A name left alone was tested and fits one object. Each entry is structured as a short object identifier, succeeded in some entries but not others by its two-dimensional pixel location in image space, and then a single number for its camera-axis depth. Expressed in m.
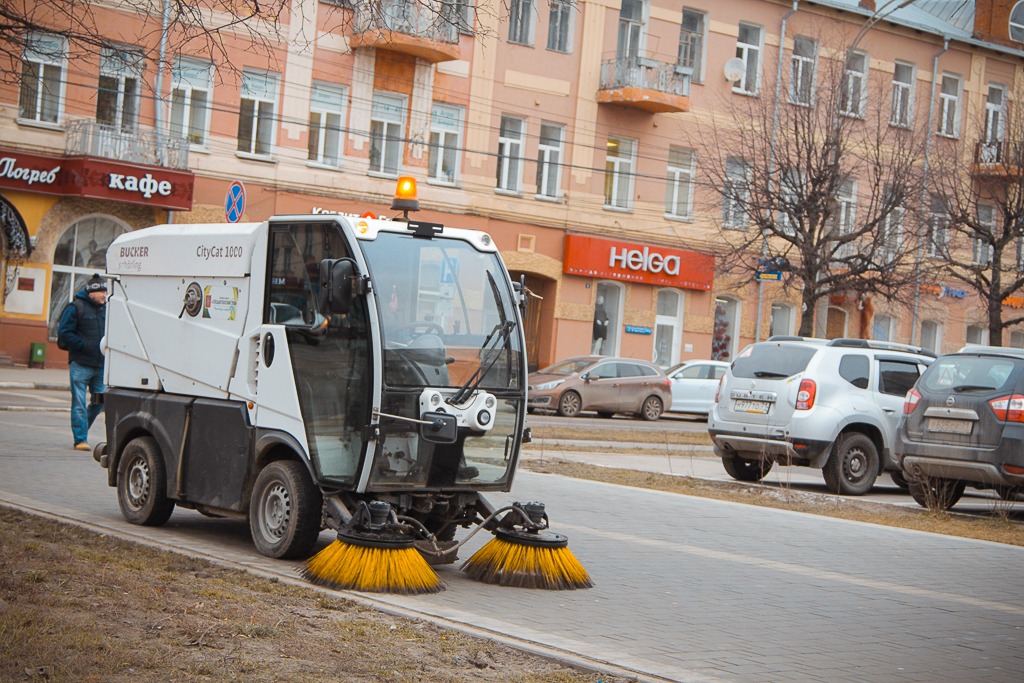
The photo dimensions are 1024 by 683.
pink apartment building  29.33
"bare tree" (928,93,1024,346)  29.78
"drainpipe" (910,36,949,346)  32.66
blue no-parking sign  18.00
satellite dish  39.16
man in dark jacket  14.46
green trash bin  28.97
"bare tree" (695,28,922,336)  32.19
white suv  16.56
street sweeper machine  8.52
